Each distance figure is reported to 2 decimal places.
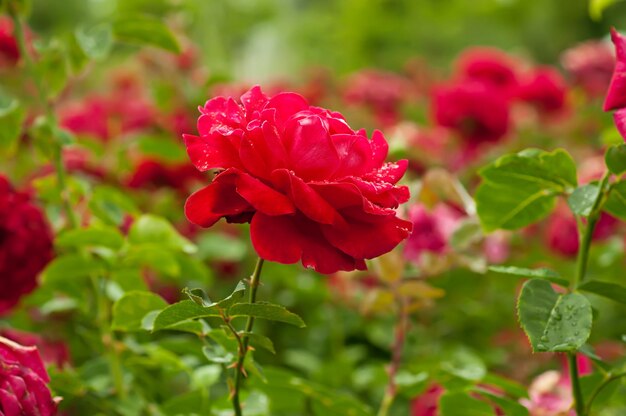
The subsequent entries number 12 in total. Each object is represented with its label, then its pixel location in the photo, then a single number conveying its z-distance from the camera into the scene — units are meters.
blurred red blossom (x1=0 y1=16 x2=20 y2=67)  1.34
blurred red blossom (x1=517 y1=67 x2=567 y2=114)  1.67
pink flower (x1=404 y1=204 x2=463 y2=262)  1.05
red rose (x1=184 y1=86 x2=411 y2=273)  0.73
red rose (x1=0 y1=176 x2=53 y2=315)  0.92
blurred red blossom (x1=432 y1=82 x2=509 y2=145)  1.46
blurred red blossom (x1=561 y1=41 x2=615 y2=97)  1.83
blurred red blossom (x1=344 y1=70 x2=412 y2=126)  2.12
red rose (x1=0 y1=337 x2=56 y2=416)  0.74
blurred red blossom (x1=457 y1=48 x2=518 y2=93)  1.71
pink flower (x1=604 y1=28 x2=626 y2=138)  0.77
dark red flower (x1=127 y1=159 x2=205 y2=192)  1.31
